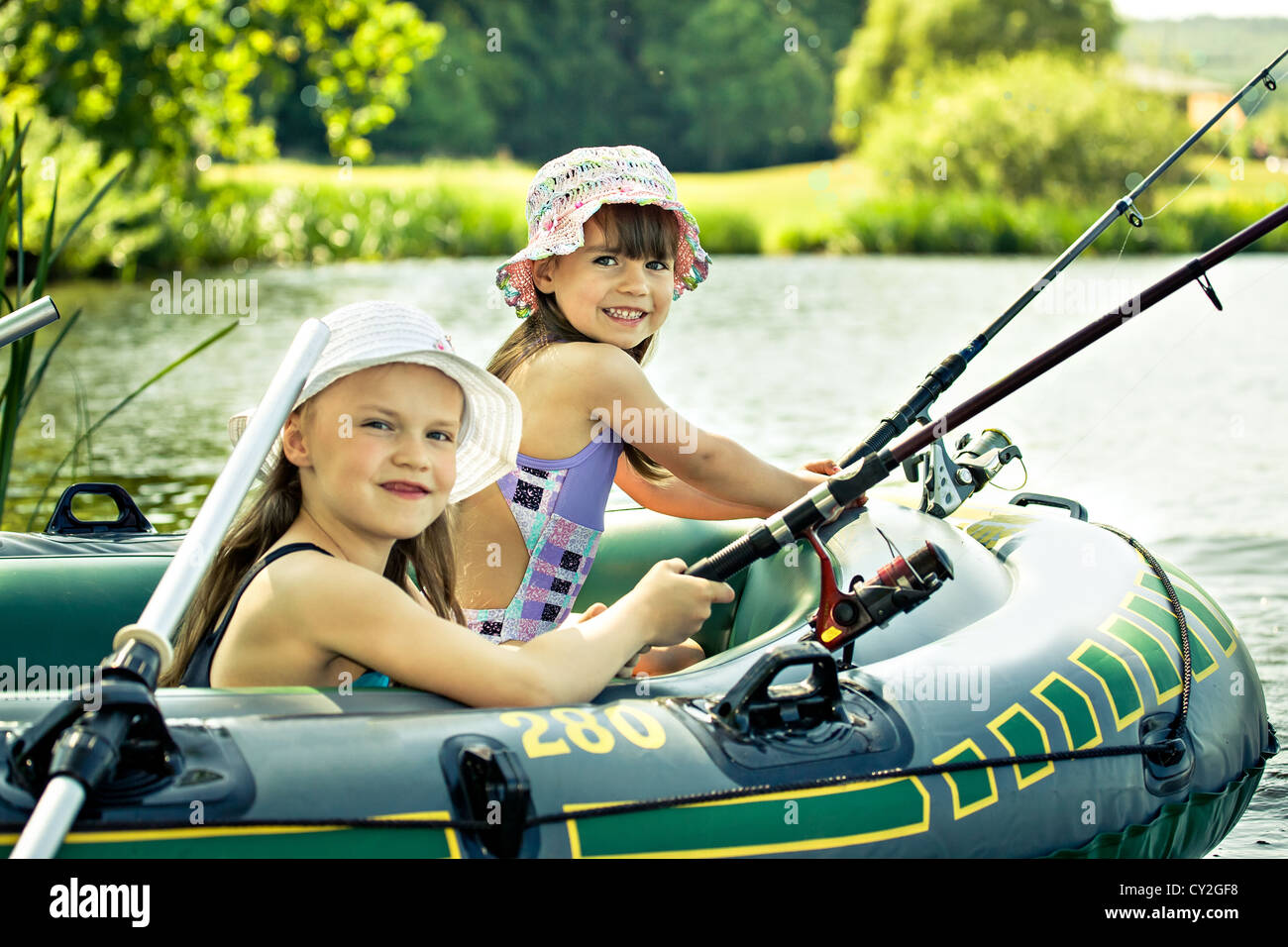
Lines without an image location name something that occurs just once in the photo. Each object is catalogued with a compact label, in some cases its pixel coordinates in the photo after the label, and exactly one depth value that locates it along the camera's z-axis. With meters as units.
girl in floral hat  2.63
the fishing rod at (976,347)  2.73
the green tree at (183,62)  9.69
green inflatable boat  1.82
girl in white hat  1.97
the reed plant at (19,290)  3.11
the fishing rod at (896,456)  2.24
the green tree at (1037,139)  23.88
